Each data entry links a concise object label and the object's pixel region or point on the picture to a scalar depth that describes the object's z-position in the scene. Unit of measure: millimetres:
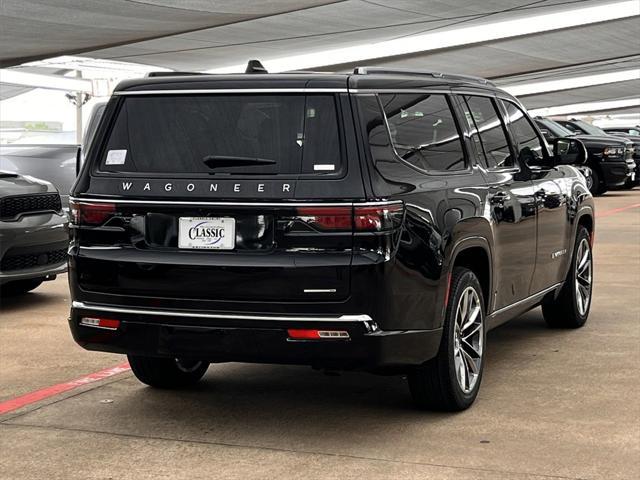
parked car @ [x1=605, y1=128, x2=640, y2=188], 27656
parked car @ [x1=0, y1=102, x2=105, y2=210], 13234
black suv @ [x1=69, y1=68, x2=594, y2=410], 5109
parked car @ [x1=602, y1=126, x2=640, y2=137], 32875
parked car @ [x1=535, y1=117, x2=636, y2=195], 24031
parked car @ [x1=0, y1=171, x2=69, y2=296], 9469
